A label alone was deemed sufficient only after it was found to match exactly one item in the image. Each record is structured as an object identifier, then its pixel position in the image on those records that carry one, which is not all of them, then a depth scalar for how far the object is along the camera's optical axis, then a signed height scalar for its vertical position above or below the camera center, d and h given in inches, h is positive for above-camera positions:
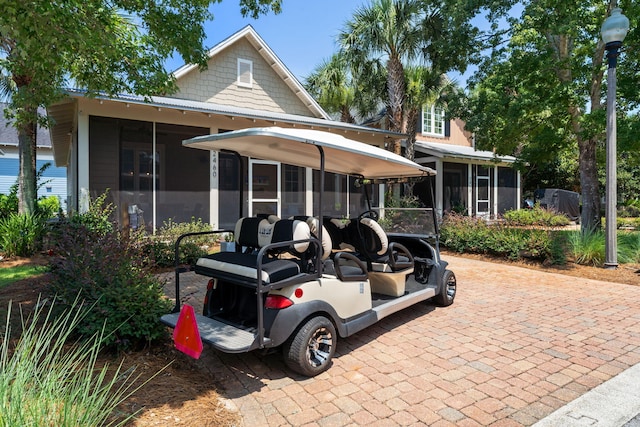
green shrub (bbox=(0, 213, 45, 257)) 330.6 -22.5
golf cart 121.5 -26.0
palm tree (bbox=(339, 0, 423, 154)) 543.5 +247.9
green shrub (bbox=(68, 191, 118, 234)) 302.5 -5.0
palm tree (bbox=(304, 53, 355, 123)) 746.2 +234.5
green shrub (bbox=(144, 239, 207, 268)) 296.2 -34.1
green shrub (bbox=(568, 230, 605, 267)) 322.3 -34.0
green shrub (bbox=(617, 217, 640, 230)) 647.0 -24.7
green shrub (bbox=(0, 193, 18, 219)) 429.4 +5.7
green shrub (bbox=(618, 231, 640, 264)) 319.1 -35.0
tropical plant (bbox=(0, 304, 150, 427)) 65.8 -35.3
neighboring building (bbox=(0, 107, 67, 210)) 904.9 +111.1
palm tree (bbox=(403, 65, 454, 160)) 595.5 +186.6
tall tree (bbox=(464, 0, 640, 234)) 340.8 +121.9
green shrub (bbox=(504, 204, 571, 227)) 666.8 -16.0
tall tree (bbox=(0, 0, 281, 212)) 145.2 +80.2
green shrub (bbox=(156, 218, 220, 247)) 348.8 -19.6
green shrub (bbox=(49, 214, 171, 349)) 134.3 -30.2
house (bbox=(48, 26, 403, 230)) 356.8 +63.5
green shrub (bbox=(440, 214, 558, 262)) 336.2 -28.7
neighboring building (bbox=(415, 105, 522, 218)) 674.2 +70.6
